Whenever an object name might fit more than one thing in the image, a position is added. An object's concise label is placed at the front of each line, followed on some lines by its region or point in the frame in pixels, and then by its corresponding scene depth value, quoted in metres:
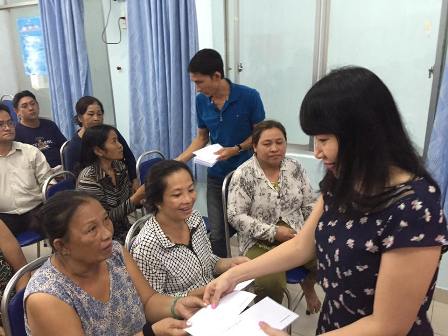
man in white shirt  2.61
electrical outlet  3.63
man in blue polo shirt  2.30
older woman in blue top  1.07
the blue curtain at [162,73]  3.03
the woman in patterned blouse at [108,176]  2.32
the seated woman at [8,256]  1.79
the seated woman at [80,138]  2.74
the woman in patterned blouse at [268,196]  2.09
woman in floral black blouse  0.80
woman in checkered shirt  1.52
